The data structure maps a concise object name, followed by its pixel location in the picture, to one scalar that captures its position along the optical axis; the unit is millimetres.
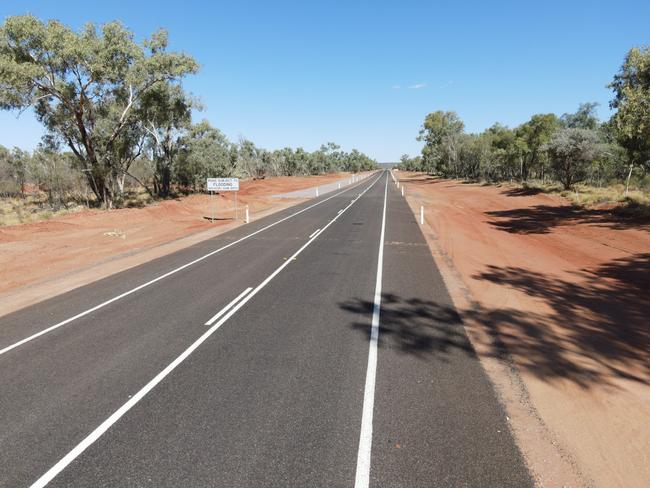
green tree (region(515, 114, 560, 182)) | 44625
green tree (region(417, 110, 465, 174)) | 82938
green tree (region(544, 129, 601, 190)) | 32156
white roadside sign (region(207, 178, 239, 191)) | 26625
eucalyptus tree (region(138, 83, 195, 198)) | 33750
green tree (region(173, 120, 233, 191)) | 44281
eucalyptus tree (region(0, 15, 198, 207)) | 23828
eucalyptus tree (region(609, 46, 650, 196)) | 16203
